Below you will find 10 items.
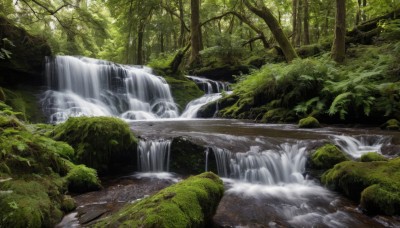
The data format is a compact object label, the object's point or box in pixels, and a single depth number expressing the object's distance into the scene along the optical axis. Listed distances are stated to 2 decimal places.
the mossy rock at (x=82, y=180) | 4.93
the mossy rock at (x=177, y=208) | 3.00
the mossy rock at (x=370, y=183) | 4.28
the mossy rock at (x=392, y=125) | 8.91
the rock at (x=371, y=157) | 5.93
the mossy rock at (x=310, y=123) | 9.77
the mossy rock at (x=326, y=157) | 6.08
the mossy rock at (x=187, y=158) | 6.48
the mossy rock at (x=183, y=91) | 16.79
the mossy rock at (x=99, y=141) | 6.09
